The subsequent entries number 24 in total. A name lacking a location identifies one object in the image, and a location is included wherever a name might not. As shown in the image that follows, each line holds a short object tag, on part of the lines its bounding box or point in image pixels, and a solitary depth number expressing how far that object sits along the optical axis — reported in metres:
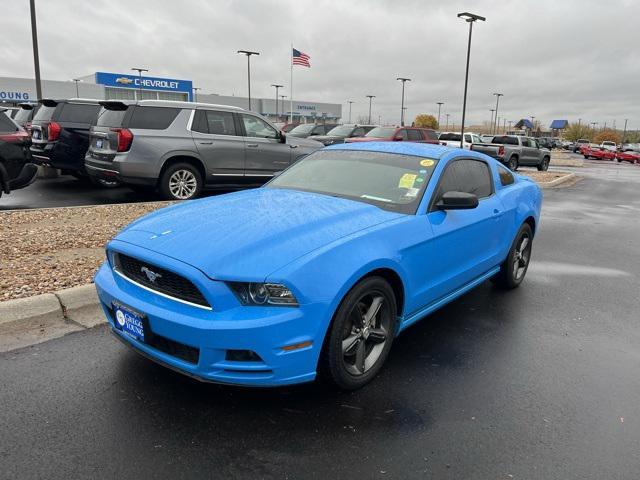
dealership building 65.07
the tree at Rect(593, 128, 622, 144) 112.10
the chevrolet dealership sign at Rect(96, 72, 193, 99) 65.56
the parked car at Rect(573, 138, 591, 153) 66.71
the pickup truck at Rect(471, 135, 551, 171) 24.25
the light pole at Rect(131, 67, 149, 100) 62.13
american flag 34.14
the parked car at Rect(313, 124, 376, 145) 20.62
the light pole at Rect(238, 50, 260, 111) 34.22
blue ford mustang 2.68
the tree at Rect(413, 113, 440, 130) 100.57
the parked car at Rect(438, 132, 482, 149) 29.76
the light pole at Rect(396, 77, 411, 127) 46.25
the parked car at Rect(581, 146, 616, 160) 48.00
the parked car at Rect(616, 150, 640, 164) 45.69
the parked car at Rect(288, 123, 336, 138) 24.95
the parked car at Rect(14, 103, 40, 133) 13.27
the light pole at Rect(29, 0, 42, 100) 16.52
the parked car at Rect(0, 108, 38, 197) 7.85
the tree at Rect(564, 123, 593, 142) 113.78
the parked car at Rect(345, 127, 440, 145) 19.39
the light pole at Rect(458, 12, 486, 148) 22.28
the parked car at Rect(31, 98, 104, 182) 10.48
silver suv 8.79
